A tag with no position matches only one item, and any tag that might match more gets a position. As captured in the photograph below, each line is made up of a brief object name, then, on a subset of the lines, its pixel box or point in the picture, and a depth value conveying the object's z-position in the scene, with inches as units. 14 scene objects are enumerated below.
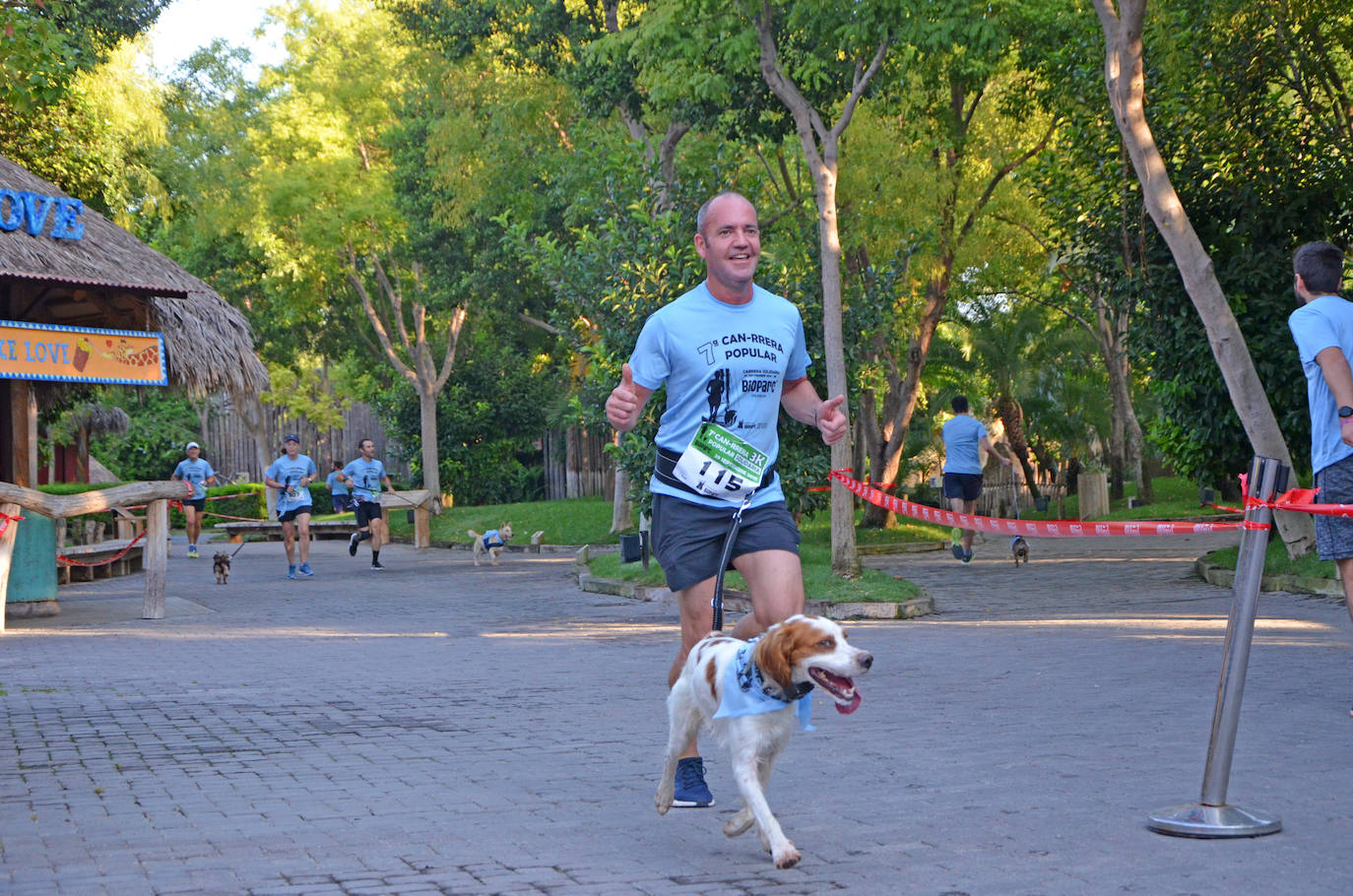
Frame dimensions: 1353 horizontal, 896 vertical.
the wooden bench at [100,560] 770.2
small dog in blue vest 890.1
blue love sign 570.3
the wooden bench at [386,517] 1091.9
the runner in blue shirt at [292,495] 815.7
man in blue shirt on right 267.0
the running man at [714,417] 210.7
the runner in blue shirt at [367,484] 883.4
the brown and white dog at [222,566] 753.6
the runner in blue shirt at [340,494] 1008.2
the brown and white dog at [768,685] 175.2
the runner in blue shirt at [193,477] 1026.7
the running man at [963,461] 742.5
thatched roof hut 571.8
